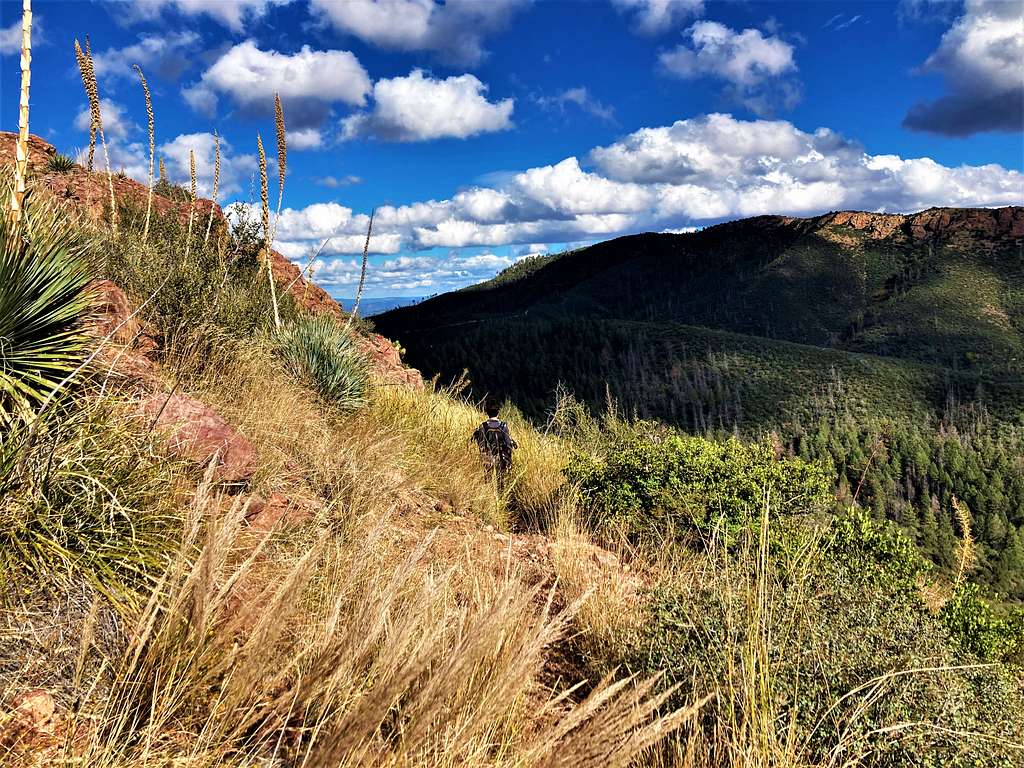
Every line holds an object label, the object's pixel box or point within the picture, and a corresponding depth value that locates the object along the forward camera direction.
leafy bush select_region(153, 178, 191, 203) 11.84
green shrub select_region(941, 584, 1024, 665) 7.15
